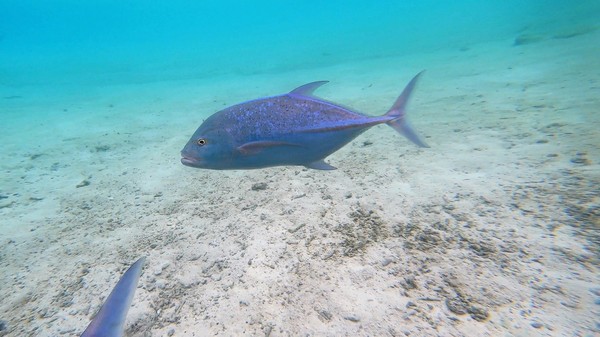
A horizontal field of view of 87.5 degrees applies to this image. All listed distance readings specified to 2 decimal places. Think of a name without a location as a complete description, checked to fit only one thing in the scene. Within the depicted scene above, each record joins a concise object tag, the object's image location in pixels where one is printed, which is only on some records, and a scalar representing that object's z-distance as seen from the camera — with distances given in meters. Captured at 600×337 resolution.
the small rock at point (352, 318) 0.69
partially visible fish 0.45
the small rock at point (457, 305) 0.68
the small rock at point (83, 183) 1.62
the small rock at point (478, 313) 0.66
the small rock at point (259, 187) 1.29
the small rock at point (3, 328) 0.78
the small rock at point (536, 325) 0.63
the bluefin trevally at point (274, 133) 0.64
